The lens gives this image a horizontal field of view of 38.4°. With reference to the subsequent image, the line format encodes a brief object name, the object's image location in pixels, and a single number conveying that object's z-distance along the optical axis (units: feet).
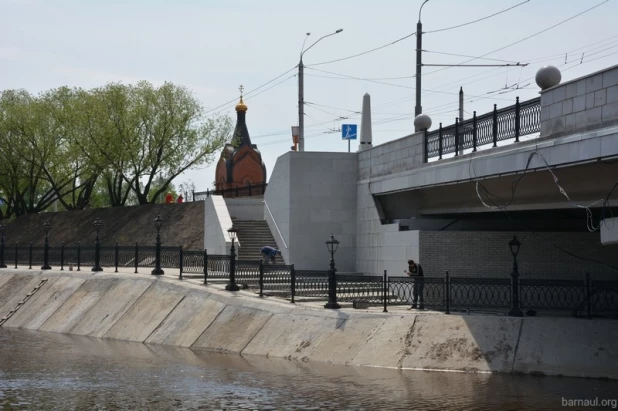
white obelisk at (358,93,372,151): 117.19
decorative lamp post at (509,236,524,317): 74.08
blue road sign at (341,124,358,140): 140.36
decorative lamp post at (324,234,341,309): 83.55
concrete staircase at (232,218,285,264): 118.42
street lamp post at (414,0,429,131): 112.98
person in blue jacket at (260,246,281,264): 112.16
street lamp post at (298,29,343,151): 130.34
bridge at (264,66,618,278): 67.62
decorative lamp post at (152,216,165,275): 109.95
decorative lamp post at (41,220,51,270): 133.39
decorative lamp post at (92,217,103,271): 123.48
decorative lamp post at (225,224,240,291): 96.53
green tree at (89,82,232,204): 186.19
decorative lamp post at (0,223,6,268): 145.79
